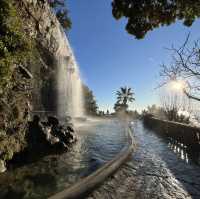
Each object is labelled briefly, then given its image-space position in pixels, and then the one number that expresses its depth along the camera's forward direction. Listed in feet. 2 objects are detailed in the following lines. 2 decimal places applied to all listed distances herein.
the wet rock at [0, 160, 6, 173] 17.42
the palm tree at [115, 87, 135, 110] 190.54
